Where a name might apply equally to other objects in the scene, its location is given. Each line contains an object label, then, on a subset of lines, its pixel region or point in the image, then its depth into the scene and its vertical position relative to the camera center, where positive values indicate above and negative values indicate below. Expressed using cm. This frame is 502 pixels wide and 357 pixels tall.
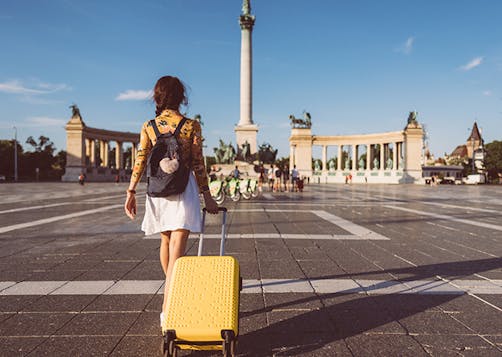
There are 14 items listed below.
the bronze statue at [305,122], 7581 +892
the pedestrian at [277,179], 2855 -56
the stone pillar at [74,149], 6712 +346
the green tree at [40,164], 7869 +124
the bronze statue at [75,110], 6806 +984
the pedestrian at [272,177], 3057 -42
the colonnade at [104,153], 7635 +339
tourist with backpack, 302 -2
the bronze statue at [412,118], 6694 +862
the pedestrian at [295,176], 2898 -33
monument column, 4794 +903
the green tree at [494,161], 8625 +225
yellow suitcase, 259 -86
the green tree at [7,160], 7250 +182
